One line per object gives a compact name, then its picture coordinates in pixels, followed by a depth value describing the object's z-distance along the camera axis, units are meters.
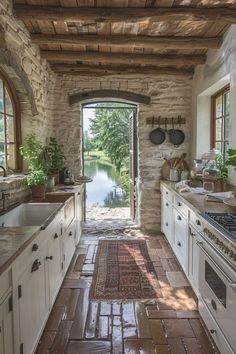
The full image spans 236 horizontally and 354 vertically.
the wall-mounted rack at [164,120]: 5.04
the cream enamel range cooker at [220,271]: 1.73
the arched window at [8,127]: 3.48
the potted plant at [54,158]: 4.37
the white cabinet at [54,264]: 2.42
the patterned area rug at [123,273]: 3.04
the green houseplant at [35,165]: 3.42
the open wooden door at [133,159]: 5.37
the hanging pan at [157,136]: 5.07
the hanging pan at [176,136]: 5.06
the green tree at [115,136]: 10.70
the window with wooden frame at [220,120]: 4.11
